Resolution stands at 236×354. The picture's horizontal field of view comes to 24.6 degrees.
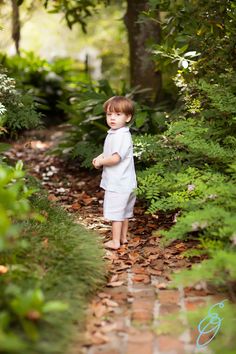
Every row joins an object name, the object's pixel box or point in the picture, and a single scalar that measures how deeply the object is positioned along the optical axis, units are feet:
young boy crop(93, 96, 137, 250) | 15.60
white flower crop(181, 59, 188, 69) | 19.23
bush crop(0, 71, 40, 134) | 18.45
